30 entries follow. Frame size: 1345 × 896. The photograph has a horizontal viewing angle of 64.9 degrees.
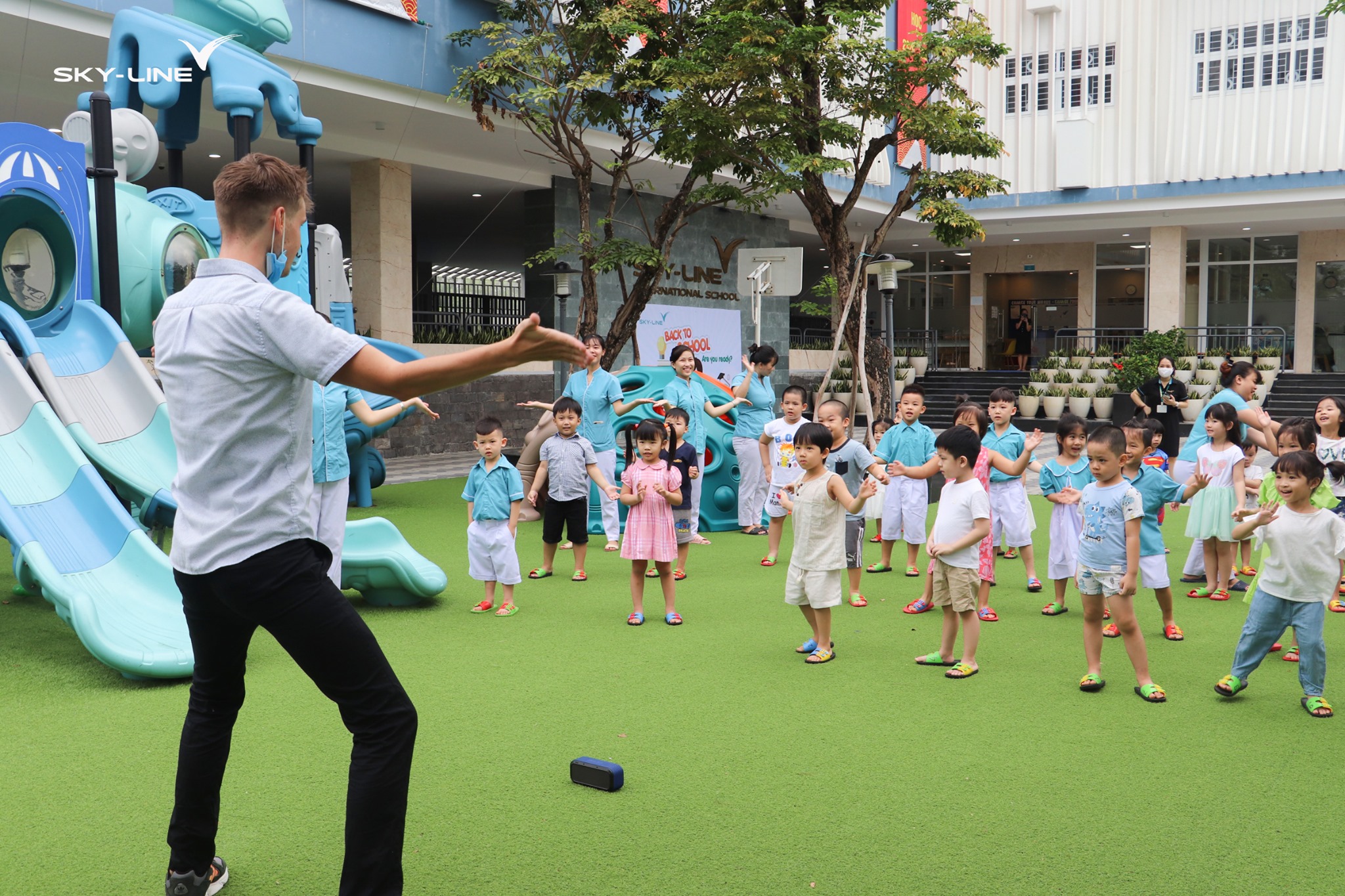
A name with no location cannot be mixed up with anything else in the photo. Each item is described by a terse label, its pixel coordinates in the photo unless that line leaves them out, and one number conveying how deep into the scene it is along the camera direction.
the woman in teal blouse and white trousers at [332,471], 5.51
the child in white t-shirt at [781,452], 7.64
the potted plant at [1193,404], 20.67
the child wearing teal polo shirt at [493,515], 6.34
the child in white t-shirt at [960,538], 5.02
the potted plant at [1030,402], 22.23
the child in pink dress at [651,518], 6.21
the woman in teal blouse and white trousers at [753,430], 9.09
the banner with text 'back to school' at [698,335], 18.98
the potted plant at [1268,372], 22.20
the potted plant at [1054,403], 21.95
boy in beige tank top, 5.25
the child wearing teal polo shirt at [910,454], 7.41
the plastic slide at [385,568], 6.37
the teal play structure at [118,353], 5.08
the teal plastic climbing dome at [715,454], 9.87
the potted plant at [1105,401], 21.72
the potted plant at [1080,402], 21.64
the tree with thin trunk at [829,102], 11.20
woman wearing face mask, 12.98
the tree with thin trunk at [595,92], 12.38
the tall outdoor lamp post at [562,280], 13.72
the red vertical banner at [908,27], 18.89
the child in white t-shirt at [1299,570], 4.42
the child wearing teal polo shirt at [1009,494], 7.02
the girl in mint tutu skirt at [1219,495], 6.68
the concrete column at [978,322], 29.25
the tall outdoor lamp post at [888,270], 11.82
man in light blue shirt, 2.30
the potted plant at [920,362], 26.27
